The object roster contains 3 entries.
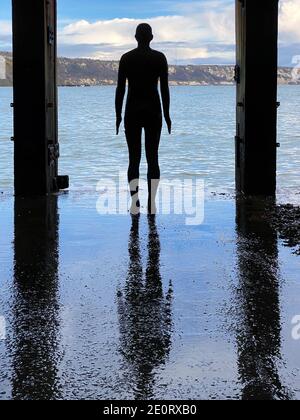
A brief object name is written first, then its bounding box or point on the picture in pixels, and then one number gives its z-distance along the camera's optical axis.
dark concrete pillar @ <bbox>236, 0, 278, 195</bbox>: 11.55
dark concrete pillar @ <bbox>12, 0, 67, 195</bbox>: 11.56
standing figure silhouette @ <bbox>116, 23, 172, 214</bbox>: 10.32
